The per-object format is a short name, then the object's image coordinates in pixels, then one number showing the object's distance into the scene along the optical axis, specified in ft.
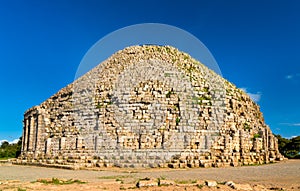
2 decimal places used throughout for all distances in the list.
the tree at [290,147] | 132.81
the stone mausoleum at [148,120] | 73.92
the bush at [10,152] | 133.44
